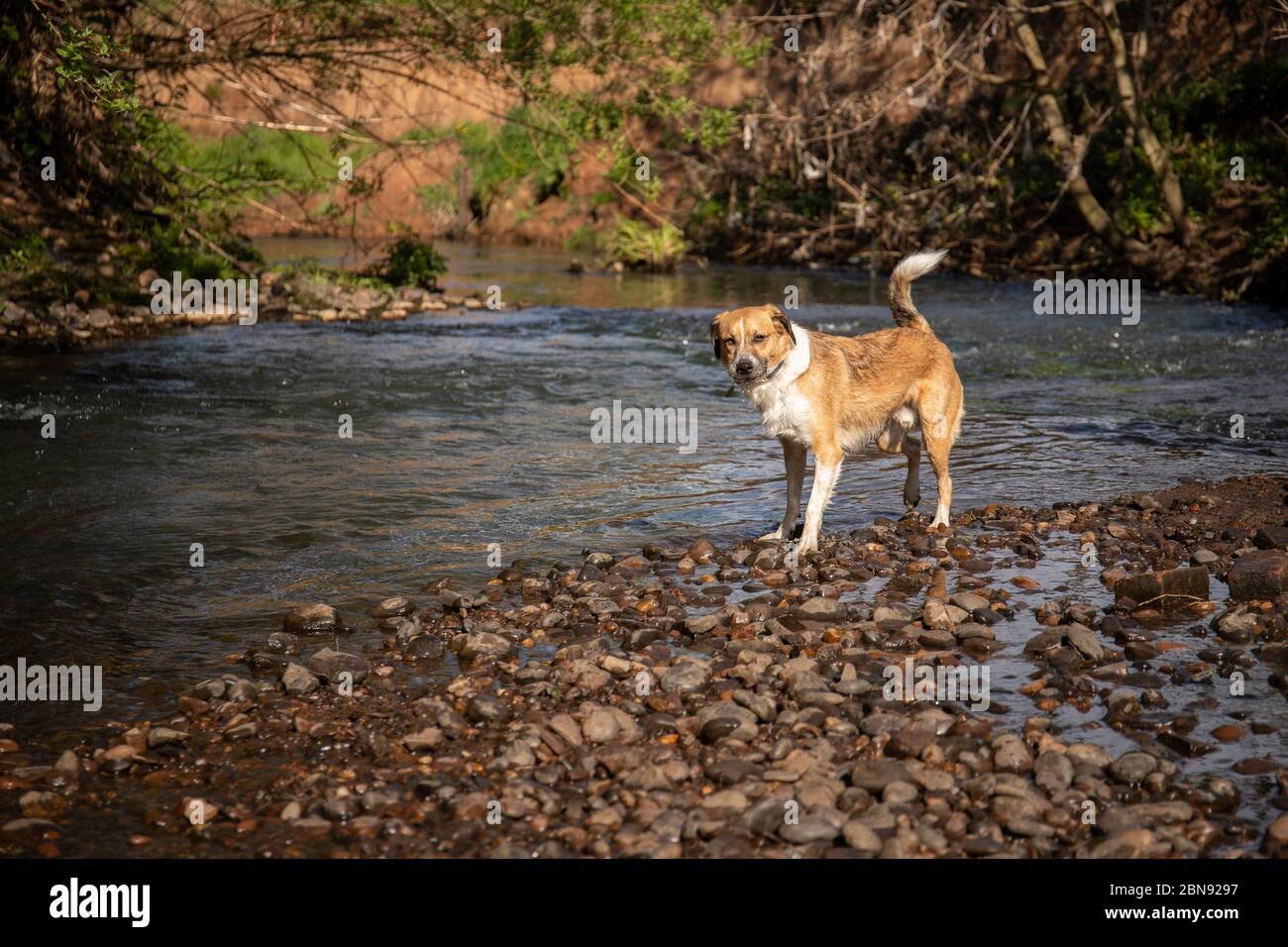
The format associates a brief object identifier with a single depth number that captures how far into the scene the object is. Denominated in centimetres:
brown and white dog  764
